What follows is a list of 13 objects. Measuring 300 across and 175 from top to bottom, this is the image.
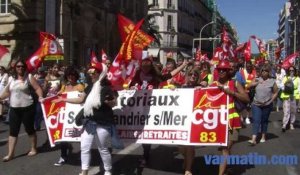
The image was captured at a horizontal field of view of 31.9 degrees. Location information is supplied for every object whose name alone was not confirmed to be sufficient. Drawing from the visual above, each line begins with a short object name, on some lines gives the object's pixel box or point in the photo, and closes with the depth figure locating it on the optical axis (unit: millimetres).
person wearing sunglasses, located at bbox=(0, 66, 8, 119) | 16200
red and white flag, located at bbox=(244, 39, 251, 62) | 21158
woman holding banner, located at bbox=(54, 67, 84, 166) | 8219
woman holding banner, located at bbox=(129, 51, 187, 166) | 8539
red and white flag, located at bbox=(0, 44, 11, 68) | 29869
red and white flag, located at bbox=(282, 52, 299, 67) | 19759
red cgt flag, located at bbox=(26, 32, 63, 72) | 11281
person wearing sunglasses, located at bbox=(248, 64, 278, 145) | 11320
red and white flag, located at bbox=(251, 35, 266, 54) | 25109
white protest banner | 7449
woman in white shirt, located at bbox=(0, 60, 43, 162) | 9125
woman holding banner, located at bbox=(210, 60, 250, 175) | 7234
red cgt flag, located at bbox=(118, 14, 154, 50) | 8586
